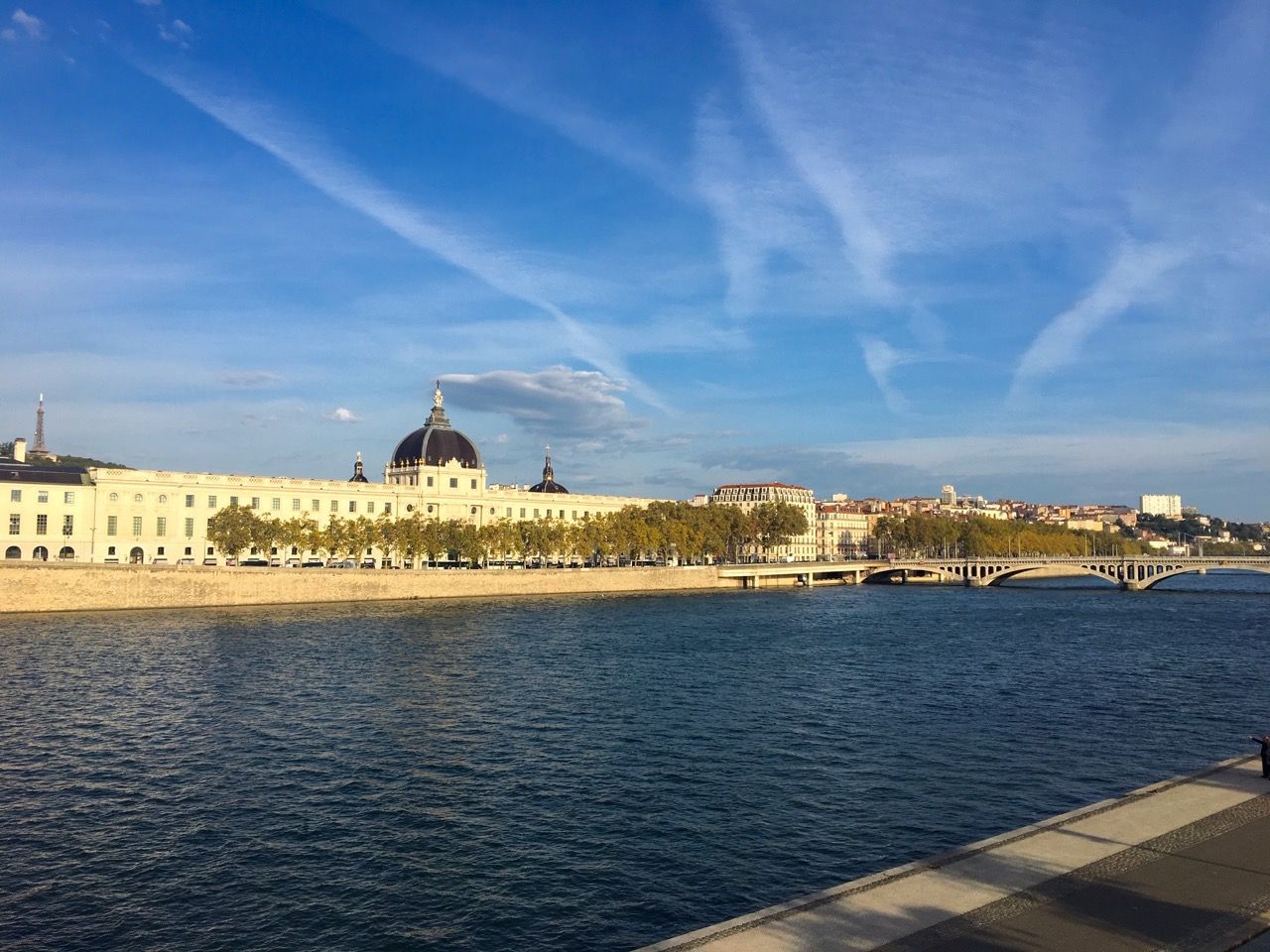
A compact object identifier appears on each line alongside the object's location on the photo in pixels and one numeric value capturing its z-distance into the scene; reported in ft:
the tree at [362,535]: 343.05
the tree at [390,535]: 356.38
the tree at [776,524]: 524.93
